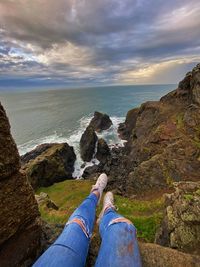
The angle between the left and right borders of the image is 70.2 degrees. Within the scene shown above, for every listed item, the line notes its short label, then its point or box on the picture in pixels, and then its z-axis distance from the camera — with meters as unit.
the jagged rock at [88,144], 38.08
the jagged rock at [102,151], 36.96
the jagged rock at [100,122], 53.60
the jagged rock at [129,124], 45.78
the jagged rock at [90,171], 30.65
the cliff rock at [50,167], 24.64
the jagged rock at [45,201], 12.35
